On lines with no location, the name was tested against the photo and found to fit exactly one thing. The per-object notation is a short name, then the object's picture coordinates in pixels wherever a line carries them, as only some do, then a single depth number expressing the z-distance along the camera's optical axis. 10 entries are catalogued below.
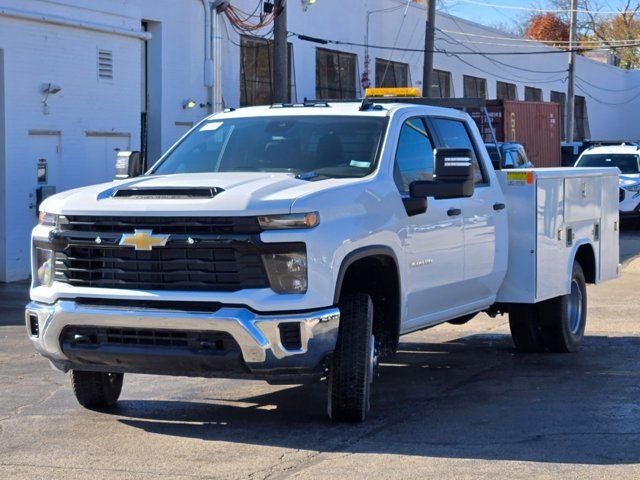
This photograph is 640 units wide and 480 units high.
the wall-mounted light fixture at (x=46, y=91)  17.42
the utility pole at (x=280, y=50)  22.02
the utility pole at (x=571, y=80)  46.66
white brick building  17.02
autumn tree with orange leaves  68.50
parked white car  27.48
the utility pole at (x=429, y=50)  33.12
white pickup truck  6.52
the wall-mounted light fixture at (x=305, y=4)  29.31
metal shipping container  30.92
